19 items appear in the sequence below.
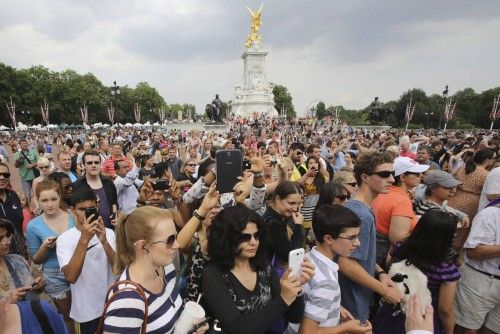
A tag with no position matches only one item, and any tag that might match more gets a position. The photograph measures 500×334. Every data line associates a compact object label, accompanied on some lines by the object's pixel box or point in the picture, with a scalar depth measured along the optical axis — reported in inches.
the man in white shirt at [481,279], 127.6
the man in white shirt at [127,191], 217.2
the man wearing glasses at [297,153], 269.9
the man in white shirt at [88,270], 107.7
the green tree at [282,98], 4062.5
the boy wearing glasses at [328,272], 89.4
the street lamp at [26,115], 2271.7
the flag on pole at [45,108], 2106.9
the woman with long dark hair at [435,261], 101.3
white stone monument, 2274.9
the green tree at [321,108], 4320.4
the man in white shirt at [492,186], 145.5
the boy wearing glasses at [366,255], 102.7
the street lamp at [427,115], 2491.9
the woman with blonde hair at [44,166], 239.9
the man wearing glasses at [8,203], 159.2
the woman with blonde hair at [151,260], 75.2
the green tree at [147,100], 3597.4
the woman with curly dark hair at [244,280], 76.8
